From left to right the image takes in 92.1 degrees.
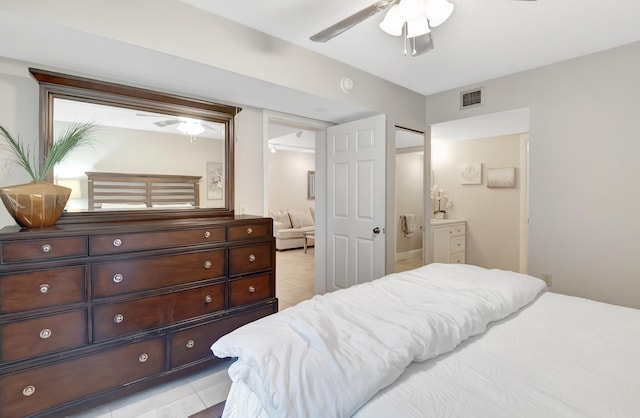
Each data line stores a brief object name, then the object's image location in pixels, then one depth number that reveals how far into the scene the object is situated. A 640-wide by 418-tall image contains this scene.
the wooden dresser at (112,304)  1.56
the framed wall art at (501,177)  4.47
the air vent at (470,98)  3.24
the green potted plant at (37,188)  1.67
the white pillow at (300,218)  7.35
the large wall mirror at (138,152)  1.96
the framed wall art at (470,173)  4.85
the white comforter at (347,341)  0.88
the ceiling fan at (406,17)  1.57
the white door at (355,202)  3.13
